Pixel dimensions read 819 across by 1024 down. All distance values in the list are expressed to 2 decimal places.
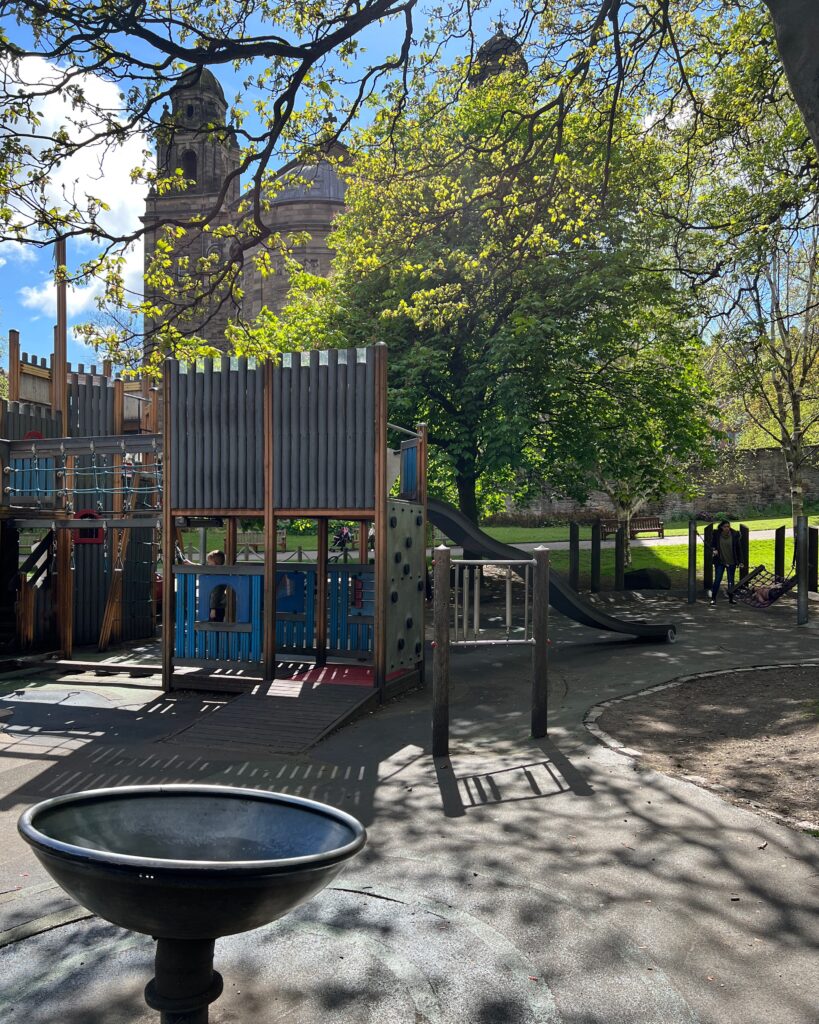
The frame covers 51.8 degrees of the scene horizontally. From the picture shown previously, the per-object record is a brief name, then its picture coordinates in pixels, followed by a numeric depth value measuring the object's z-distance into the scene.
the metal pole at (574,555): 22.42
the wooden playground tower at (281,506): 11.30
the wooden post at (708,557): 21.11
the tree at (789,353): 22.43
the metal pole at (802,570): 16.36
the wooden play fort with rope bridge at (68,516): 14.37
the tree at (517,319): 18.80
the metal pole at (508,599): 8.81
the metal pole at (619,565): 22.76
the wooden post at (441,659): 8.11
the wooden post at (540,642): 8.62
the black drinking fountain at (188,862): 2.89
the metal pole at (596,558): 22.47
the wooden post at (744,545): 21.48
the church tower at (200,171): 53.66
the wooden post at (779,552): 20.88
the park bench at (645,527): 36.33
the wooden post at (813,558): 19.89
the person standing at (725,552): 20.31
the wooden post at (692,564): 20.06
